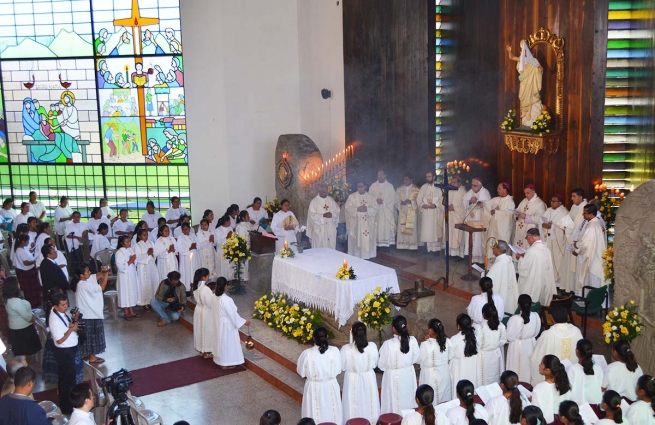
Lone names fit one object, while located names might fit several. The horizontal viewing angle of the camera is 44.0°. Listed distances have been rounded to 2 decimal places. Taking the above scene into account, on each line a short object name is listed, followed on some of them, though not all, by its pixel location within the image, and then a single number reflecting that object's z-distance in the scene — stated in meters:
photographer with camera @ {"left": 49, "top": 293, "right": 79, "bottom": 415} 10.09
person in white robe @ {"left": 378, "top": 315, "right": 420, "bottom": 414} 9.06
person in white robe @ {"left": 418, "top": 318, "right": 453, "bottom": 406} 9.16
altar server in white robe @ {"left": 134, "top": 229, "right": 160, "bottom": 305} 13.88
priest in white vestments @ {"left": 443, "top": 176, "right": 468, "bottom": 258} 15.27
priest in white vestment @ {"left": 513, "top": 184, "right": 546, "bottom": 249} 13.62
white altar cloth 11.32
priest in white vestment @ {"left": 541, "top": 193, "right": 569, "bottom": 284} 13.23
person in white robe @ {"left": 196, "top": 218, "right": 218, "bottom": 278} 14.75
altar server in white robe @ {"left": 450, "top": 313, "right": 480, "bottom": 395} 9.21
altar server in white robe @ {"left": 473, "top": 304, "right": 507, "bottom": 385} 9.56
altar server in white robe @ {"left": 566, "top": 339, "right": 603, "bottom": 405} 8.45
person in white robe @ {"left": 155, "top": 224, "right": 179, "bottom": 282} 14.07
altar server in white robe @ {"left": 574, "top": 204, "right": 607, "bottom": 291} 12.09
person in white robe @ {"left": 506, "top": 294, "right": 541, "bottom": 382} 9.77
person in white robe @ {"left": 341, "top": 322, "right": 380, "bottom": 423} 9.12
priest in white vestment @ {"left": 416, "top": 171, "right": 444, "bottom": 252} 15.56
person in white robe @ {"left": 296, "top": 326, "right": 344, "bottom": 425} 8.97
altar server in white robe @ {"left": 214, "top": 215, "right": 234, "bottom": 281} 14.81
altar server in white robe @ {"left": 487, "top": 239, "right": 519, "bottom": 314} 11.48
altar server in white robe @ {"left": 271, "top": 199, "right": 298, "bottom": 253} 14.80
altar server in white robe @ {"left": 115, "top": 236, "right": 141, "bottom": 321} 13.56
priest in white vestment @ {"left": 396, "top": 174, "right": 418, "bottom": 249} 15.81
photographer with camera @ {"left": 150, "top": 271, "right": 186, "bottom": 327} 13.15
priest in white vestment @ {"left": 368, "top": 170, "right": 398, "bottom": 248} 16.11
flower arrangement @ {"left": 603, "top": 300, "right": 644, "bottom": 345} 9.52
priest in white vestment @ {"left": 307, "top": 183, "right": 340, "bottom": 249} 15.49
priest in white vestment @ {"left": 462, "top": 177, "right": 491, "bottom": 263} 14.76
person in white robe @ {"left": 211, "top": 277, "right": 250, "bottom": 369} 11.20
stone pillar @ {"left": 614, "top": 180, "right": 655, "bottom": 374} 9.43
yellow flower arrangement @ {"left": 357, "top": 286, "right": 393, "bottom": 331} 10.58
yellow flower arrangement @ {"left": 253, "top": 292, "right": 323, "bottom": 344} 11.73
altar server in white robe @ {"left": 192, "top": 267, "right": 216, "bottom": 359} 11.64
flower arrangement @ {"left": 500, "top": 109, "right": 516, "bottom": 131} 14.38
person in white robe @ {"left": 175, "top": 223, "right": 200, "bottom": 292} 14.38
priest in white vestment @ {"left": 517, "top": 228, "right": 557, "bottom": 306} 11.76
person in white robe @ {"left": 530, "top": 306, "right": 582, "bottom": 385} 9.41
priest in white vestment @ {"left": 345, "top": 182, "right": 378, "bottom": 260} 15.63
